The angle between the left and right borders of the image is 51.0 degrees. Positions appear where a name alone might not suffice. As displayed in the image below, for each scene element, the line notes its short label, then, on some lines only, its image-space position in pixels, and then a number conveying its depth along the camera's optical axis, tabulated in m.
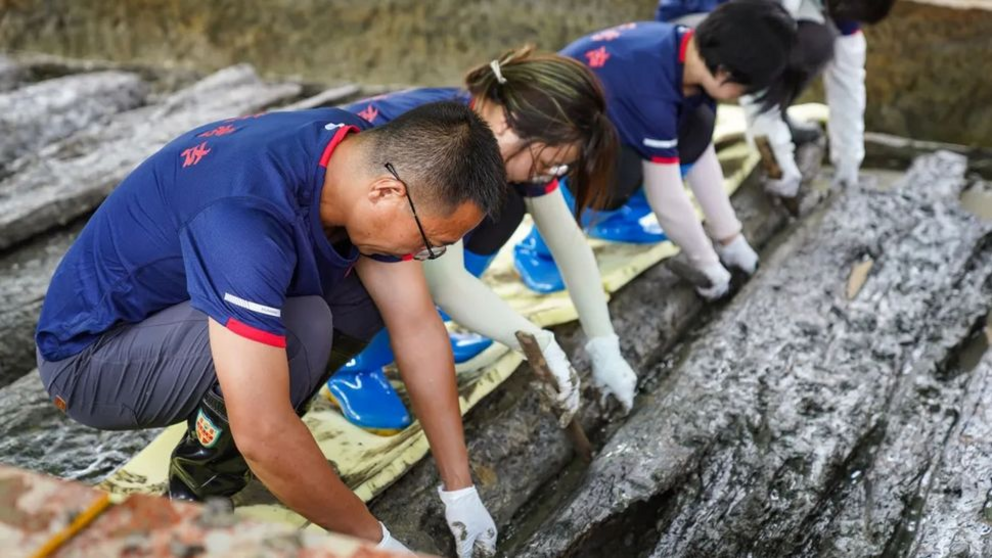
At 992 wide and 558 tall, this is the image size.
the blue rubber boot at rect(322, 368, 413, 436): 2.47
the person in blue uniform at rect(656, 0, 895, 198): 3.61
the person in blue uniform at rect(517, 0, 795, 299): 2.86
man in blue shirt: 1.71
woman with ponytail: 2.31
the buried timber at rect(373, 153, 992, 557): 2.31
